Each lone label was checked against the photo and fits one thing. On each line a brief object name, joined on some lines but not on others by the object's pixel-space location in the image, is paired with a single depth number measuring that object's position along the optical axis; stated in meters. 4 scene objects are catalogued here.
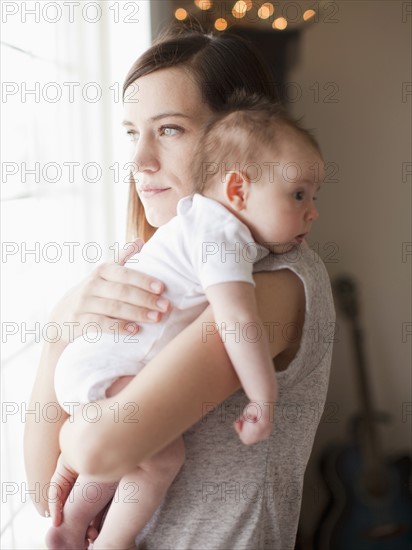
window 1.46
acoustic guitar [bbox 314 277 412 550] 2.26
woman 0.78
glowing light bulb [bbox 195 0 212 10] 2.35
